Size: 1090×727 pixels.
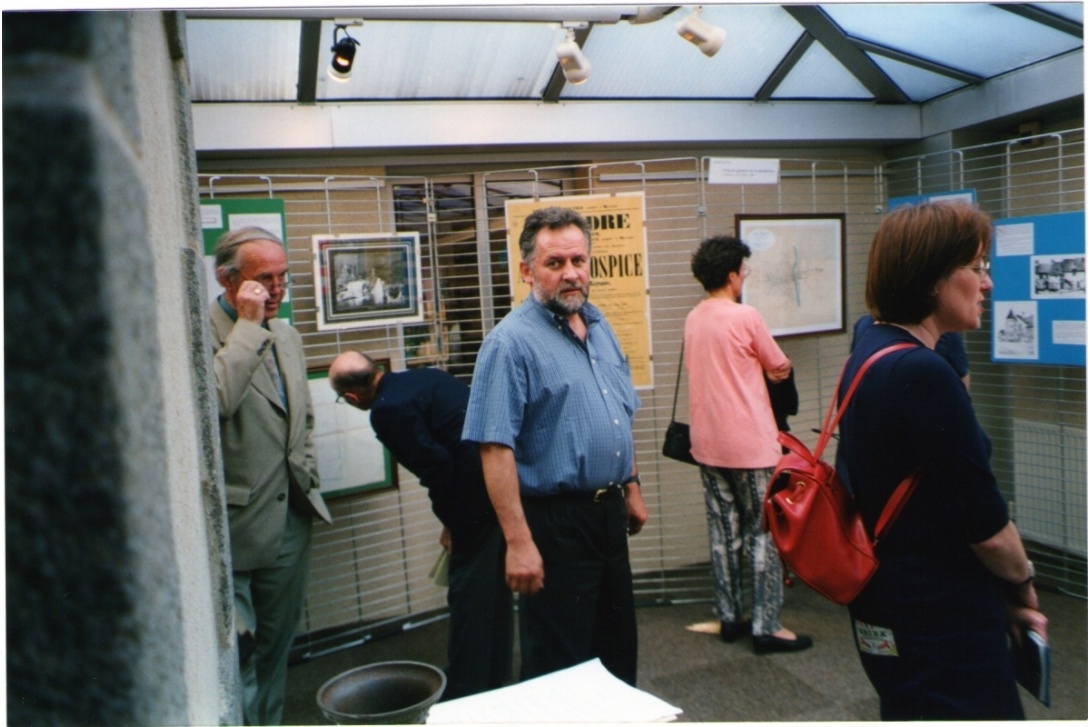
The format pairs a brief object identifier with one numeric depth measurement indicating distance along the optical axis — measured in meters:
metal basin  2.36
